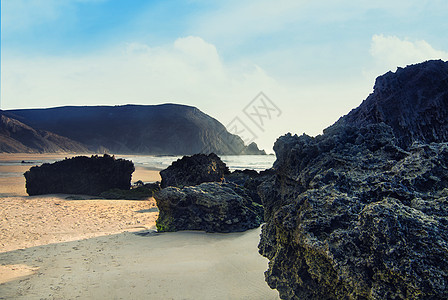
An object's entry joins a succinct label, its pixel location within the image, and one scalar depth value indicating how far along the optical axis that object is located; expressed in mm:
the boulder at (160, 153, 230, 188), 9430
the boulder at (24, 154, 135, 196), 12445
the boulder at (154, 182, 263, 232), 5629
